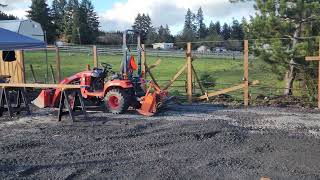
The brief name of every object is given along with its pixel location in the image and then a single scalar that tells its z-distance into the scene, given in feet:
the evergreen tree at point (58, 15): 161.49
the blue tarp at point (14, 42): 27.76
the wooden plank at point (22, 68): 39.29
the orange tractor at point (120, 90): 27.55
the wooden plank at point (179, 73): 32.11
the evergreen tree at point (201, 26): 178.61
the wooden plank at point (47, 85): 25.77
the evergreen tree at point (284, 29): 31.08
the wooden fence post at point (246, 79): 29.26
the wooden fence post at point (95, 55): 34.84
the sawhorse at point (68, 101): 25.49
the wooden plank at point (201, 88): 32.23
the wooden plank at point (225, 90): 30.34
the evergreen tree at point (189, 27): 152.49
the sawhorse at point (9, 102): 27.88
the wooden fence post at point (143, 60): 32.90
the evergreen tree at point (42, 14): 158.70
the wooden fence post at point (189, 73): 31.52
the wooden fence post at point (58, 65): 36.92
